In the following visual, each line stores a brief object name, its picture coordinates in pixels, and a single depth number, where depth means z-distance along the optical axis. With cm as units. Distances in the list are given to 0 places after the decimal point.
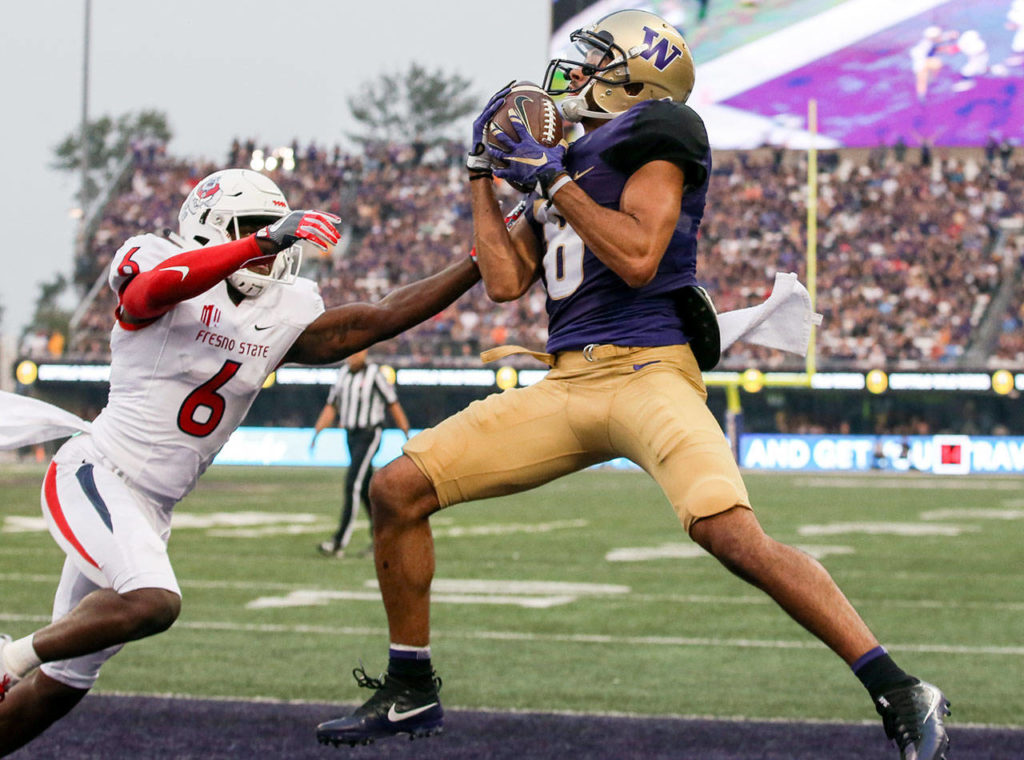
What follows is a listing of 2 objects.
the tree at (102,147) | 6619
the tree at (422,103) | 6494
